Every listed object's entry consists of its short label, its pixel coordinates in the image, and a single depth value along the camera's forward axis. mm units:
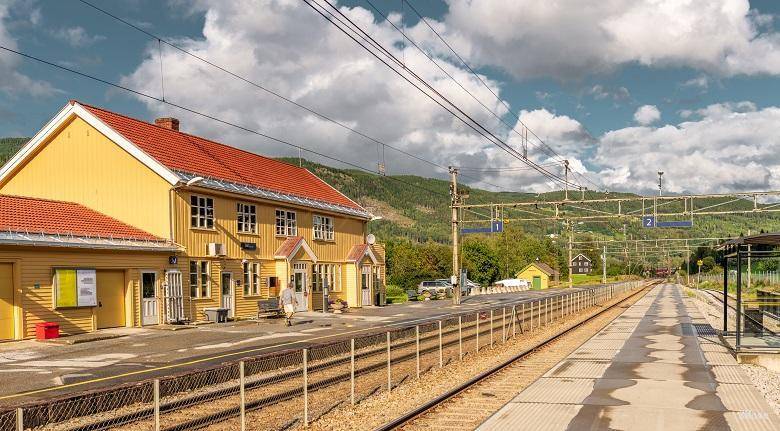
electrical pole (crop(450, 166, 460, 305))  44500
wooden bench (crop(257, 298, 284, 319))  31594
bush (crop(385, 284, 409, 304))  60919
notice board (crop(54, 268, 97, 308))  23406
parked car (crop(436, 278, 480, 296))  69812
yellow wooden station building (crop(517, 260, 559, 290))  108819
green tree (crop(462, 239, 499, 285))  103438
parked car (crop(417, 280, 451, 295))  63094
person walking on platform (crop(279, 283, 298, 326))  27562
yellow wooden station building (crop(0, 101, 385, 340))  23312
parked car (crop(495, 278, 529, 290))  96606
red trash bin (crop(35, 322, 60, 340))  22309
